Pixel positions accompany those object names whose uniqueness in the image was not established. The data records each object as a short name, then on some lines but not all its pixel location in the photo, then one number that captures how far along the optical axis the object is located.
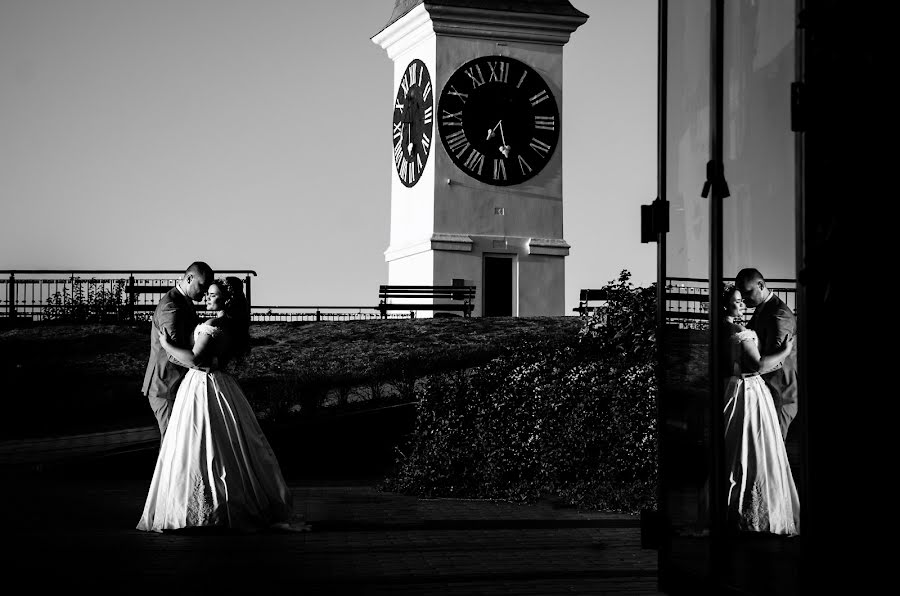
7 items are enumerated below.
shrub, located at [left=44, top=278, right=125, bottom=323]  29.55
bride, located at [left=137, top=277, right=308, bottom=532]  10.51
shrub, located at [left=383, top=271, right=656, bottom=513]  13.22
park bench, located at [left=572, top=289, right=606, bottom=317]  32.31
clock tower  40.00
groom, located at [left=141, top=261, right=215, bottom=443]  11.36
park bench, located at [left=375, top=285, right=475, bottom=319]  37.94
